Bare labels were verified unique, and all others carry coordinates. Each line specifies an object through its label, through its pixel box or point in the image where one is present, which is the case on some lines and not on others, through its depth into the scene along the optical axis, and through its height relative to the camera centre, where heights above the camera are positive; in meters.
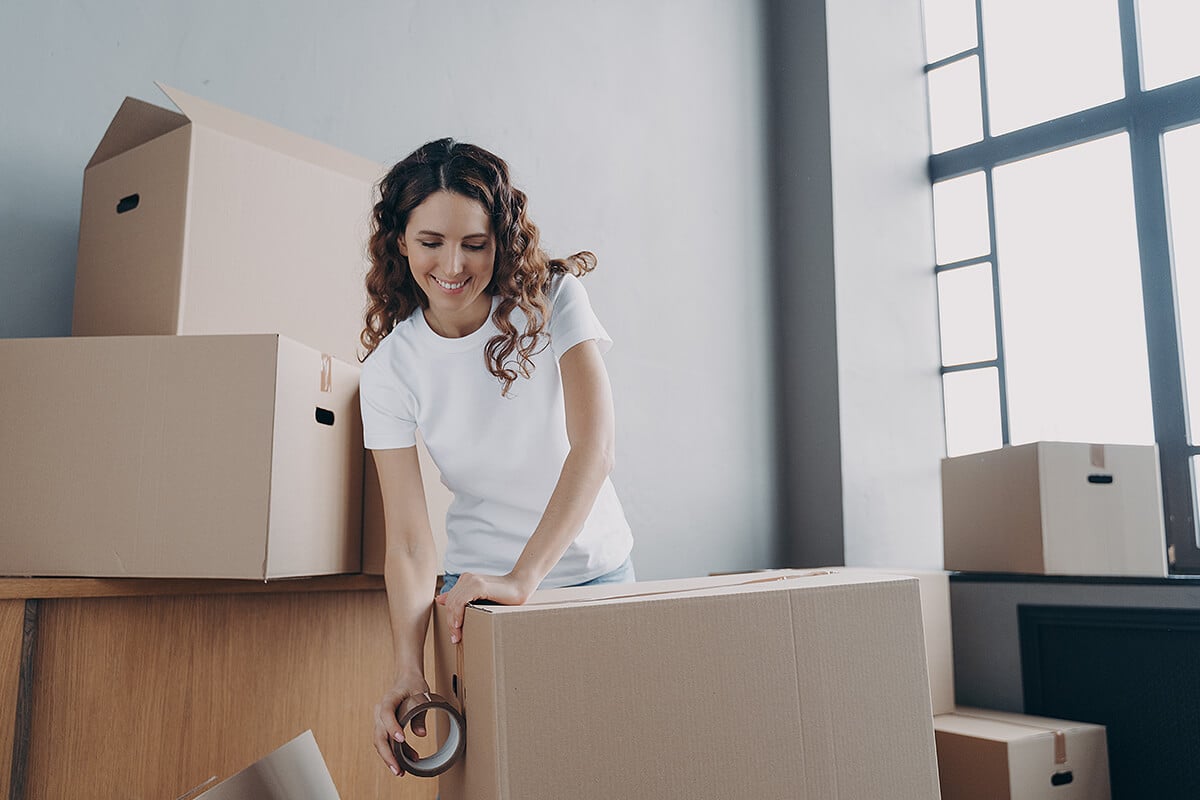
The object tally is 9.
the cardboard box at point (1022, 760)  1.63 -0.43
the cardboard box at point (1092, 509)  1.82 +0.05
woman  1.06 +0.20
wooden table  0.97 -0.18
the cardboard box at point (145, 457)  1.01 +0.09
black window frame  2.13 +0.75
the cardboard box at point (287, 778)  0.81 -0.25
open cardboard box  1.13 +0.41
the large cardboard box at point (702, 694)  0.64 -0.13
